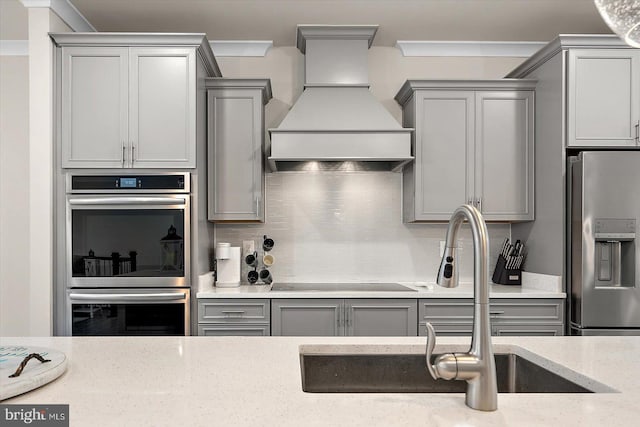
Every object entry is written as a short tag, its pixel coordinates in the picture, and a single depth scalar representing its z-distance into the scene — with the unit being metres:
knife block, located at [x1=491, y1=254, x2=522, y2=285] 3.40
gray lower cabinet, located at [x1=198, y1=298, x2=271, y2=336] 2.97
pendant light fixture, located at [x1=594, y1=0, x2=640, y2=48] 1.11
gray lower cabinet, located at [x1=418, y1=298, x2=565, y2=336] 2.98
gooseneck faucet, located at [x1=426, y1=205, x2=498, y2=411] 0.94
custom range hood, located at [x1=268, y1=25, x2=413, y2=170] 3.14
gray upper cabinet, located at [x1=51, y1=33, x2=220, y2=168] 2.90
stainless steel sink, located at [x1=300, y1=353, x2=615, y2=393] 1.48
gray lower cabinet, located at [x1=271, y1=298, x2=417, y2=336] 3.00
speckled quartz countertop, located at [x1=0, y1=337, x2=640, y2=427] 0.93
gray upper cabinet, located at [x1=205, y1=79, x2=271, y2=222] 3.29
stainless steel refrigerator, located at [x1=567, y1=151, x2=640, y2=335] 2.80
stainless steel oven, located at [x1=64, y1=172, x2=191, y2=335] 2.85
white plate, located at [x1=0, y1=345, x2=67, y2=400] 1.04
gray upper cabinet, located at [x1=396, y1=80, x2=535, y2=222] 3.33
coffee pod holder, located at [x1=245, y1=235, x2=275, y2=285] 3.43
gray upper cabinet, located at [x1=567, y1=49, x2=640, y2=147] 2.97
